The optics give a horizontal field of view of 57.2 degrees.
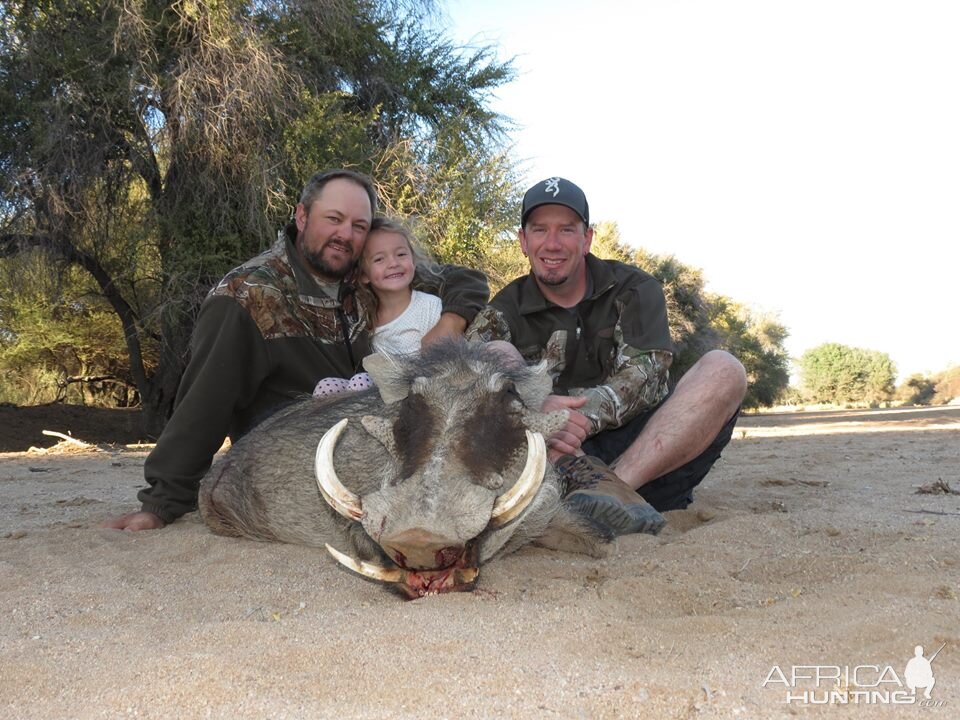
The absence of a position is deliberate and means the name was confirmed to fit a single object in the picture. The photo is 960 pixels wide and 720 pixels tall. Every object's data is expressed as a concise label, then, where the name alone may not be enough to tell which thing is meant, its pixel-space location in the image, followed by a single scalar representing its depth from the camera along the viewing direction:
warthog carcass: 2.38
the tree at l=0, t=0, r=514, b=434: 11.42
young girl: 4.59
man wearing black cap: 4.19
